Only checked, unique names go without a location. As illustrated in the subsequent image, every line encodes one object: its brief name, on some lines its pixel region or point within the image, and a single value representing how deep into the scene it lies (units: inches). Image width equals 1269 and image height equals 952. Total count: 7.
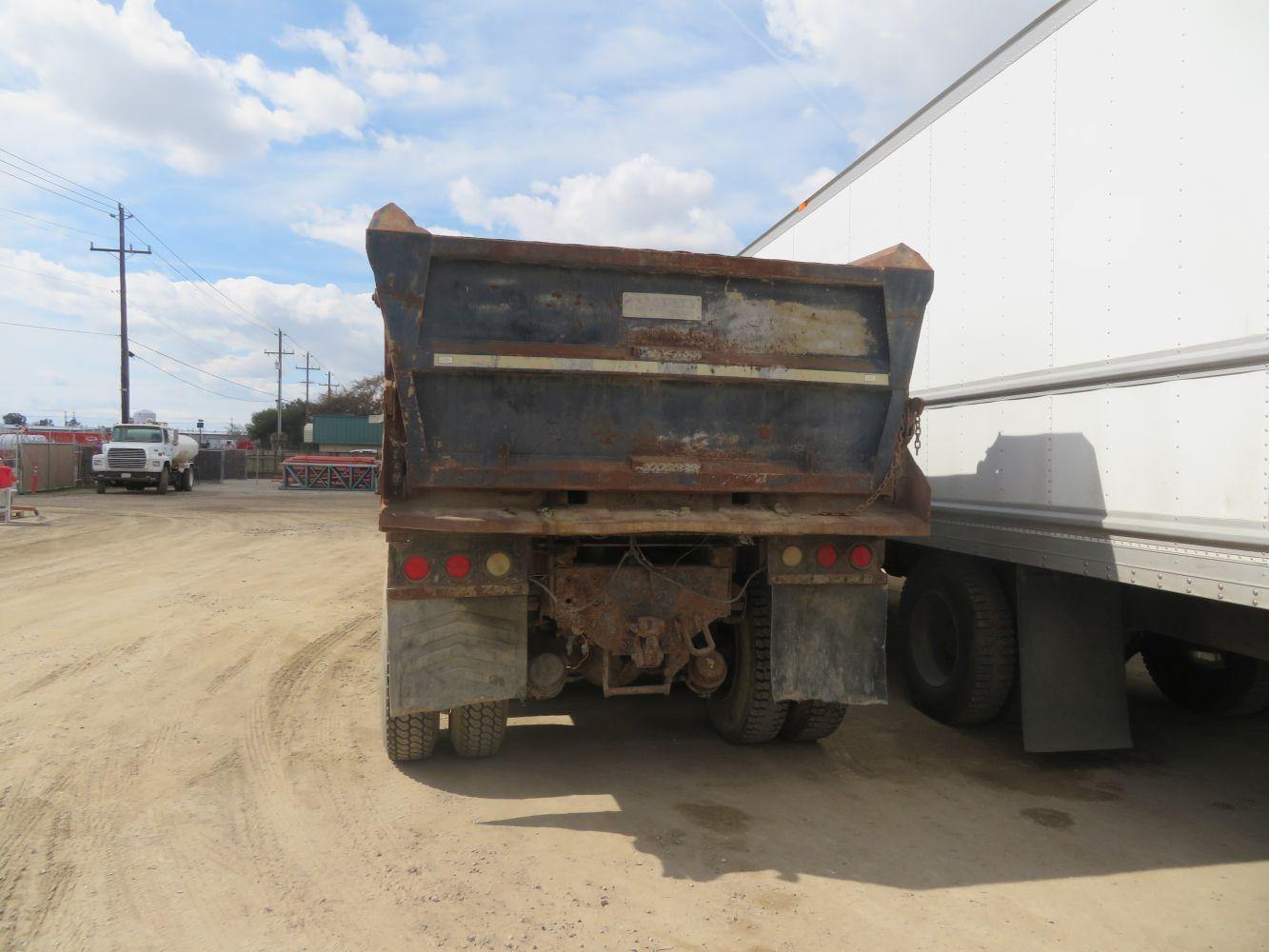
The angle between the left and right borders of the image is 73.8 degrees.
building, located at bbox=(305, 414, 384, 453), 2160.4
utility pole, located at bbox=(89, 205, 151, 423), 1422.2
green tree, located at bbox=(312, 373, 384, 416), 3211.4
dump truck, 159.0
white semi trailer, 133.6
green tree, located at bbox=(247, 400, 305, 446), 3233.3
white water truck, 1075.9
